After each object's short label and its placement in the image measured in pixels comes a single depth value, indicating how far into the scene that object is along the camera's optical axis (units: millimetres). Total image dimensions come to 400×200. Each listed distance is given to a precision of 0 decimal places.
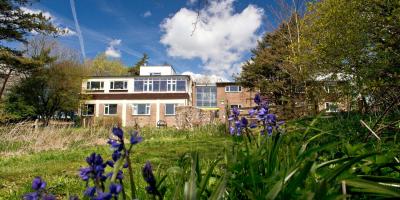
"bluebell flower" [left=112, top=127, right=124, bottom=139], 1097
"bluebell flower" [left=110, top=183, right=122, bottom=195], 1032
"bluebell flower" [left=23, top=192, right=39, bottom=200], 1086
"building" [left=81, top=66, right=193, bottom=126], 44469
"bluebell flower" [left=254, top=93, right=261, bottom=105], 2398
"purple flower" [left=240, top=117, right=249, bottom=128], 2326
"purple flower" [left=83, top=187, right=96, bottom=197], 1126
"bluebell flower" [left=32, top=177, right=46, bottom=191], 1037
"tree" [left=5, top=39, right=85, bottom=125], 37969
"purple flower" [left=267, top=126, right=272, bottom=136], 2539
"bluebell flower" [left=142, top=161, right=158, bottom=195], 1151
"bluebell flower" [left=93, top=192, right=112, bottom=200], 977
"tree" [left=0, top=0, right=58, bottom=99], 25547
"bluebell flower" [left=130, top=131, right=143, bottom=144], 1167
